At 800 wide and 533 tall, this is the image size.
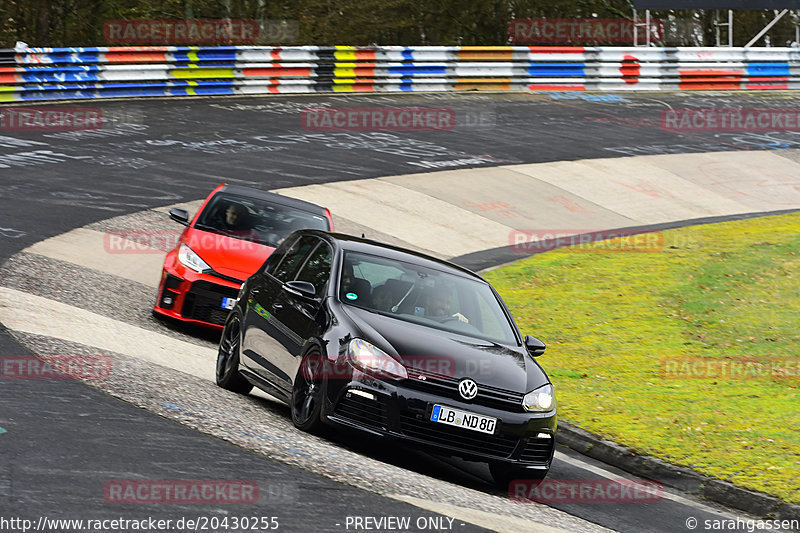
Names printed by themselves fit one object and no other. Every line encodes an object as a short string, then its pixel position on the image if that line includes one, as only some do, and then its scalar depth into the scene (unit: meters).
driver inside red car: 25.86
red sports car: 23.98
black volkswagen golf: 15.51
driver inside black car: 17.67
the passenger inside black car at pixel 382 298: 17.41
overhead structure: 73.81
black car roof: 18.72
